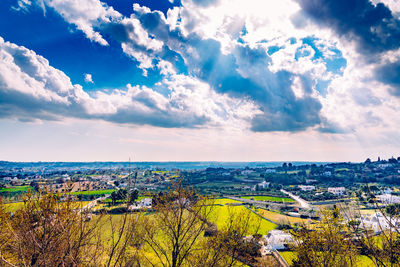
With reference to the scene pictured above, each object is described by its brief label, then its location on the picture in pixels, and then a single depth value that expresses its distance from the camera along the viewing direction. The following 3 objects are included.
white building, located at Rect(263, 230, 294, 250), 36.34
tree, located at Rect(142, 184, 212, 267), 18.27
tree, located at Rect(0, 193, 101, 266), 14.10
